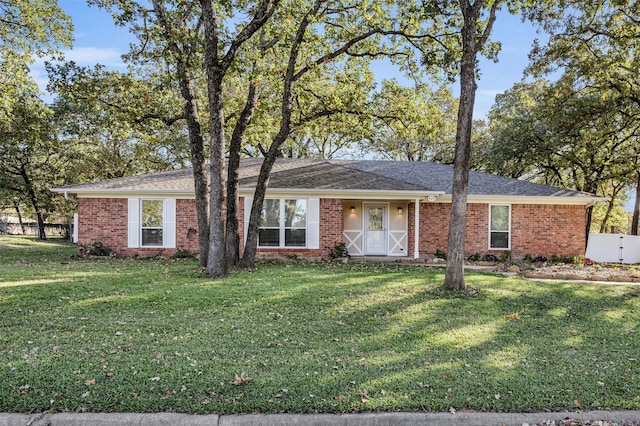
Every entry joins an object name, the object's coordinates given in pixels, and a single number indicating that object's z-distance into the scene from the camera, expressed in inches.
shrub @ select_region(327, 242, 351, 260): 551.2
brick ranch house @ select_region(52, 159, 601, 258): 553.0
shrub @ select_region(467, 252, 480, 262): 566.9
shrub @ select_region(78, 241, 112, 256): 541.6
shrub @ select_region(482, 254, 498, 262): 570.6
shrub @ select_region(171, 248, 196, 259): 546.0
